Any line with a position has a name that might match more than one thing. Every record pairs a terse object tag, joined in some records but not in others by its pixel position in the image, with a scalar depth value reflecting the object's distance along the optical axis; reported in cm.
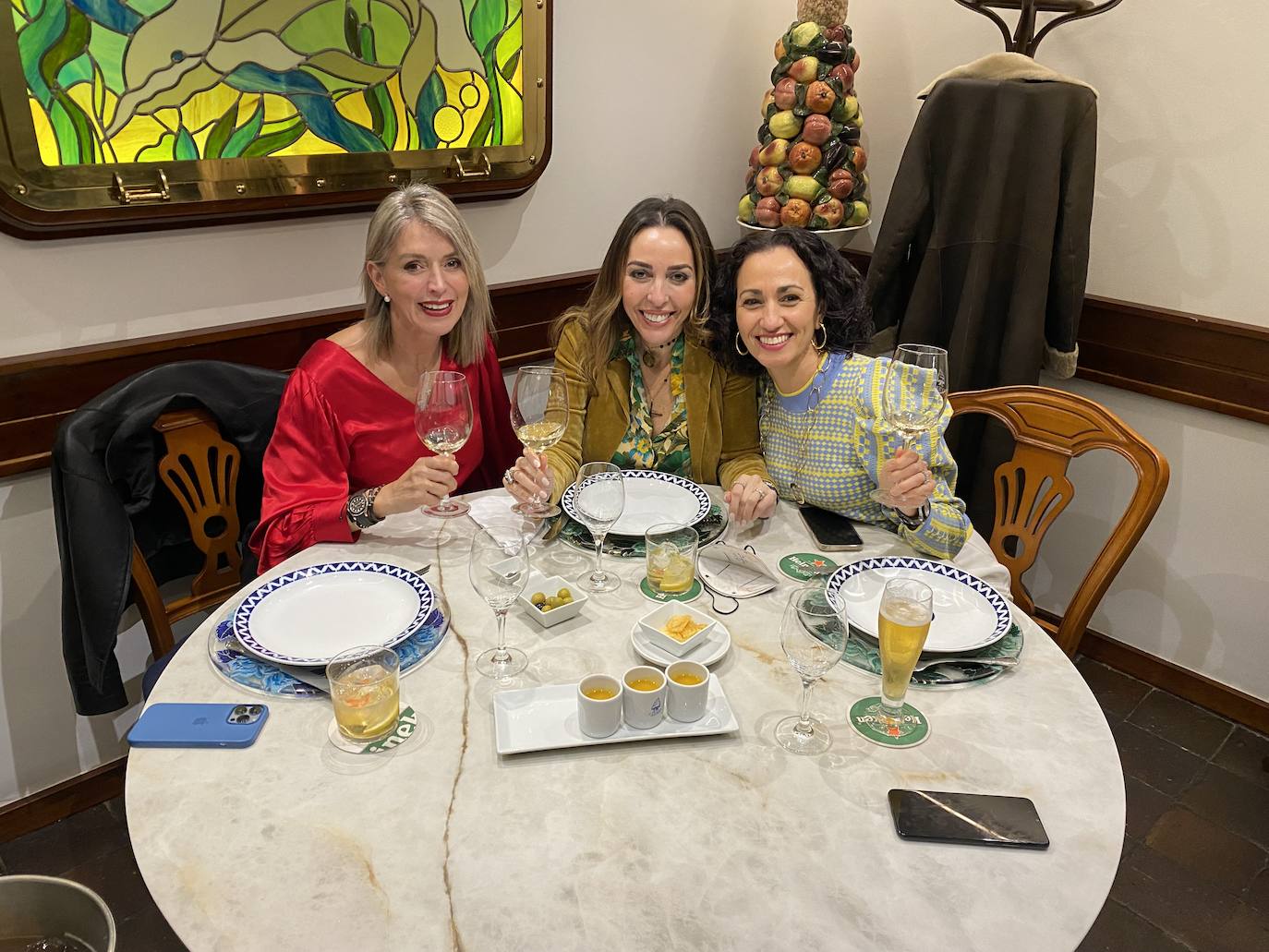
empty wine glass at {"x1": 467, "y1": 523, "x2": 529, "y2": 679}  128
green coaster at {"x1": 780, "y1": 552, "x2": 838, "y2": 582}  157
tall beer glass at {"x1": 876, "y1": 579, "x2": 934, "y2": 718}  116
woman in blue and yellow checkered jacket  186
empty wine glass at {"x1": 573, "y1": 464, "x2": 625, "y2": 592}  149
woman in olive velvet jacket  201
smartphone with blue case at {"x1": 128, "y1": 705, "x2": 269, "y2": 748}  114
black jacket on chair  173
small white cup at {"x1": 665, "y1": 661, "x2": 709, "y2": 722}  117
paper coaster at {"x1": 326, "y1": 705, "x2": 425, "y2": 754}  114
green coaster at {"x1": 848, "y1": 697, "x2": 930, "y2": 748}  118
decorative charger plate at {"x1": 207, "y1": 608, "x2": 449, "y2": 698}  125
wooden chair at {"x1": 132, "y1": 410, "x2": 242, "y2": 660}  187
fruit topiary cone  262
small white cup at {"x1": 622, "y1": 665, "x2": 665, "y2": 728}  116
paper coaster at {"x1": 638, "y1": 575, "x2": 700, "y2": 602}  150
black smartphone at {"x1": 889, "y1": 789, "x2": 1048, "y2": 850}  102
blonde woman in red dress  176
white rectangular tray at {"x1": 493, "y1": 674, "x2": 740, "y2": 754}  115
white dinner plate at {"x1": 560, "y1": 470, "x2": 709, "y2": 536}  173
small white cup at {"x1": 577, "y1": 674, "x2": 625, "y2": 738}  115
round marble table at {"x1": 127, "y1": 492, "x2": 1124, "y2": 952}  92
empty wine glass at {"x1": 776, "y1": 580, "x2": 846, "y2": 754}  115
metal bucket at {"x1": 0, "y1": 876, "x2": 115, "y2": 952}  99
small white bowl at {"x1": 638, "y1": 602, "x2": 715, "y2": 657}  131
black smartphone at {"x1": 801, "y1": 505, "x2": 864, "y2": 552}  166
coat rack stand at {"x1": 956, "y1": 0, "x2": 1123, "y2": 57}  233
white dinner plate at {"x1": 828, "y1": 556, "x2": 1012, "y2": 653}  136
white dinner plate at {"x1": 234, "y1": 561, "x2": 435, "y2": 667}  132
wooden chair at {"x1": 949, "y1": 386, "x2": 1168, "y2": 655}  171
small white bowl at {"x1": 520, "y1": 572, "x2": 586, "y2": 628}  141
